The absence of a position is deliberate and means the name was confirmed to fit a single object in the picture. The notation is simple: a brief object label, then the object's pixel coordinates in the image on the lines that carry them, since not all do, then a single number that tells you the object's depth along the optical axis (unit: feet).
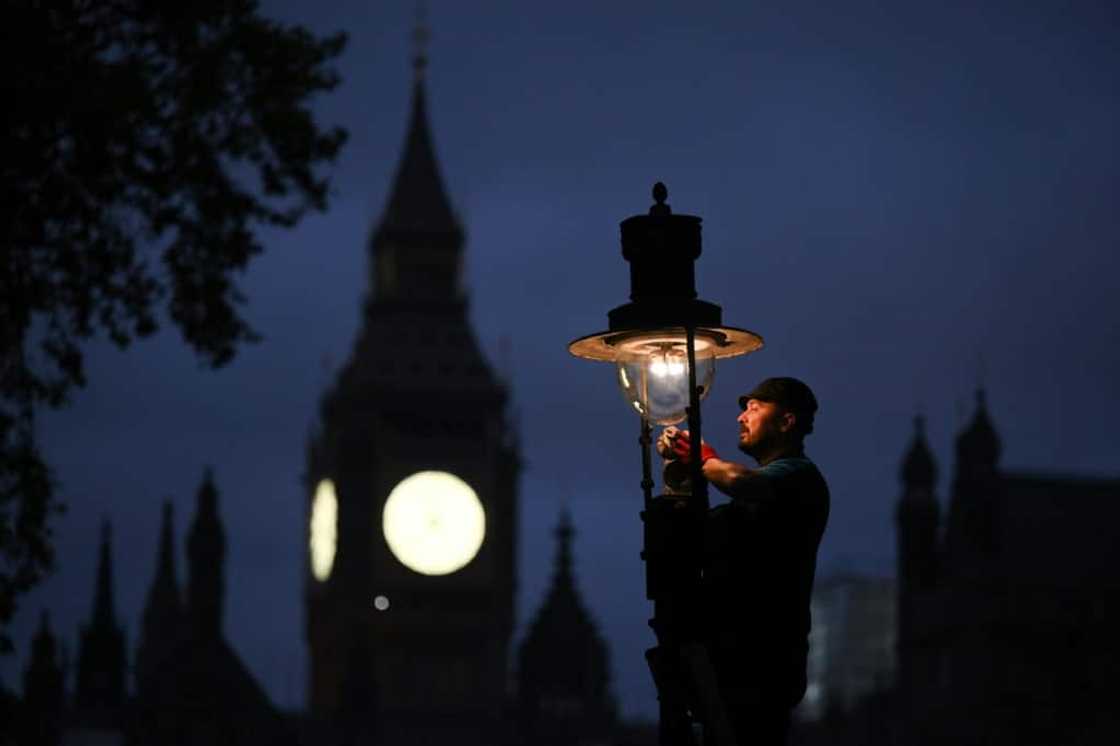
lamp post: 33.32
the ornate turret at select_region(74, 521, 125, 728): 370.73
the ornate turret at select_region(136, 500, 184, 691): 394.11
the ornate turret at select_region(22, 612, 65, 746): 276.00
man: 32.65
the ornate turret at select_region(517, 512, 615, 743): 355.97
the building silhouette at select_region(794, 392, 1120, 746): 294.25
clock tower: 501.97
